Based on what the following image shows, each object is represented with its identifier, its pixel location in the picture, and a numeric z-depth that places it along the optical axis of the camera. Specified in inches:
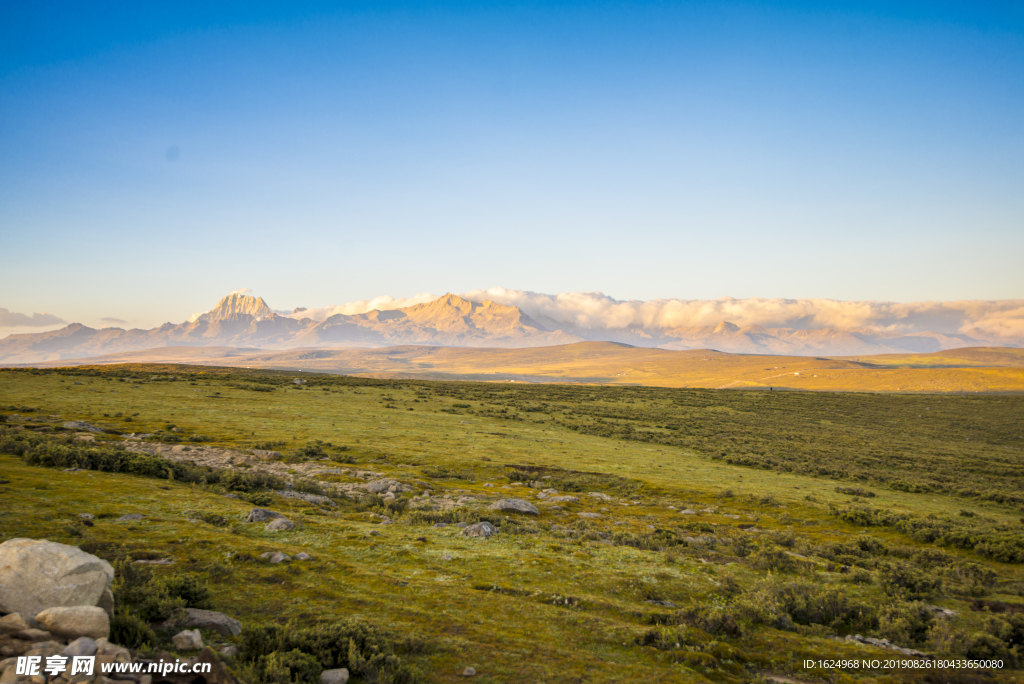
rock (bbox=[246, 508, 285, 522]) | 552.4
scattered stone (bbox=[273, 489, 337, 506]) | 733.3
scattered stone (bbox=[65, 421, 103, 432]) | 1058.1
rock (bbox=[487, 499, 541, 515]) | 818.8
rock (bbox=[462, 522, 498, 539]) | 642.0
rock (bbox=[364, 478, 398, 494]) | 864.9
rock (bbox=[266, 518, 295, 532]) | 536.1
